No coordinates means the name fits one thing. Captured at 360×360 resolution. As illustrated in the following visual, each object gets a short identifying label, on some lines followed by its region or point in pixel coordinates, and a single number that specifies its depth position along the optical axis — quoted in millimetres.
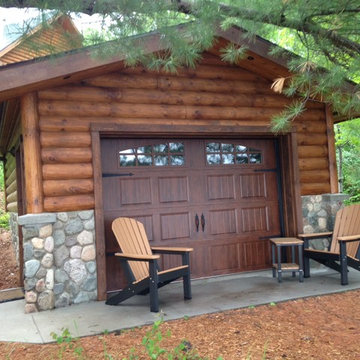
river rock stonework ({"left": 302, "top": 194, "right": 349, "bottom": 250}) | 5906
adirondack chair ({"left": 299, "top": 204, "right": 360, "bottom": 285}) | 4922
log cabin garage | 4484
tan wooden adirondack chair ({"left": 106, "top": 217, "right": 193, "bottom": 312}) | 4125
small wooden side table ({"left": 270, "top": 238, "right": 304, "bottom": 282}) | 5074
